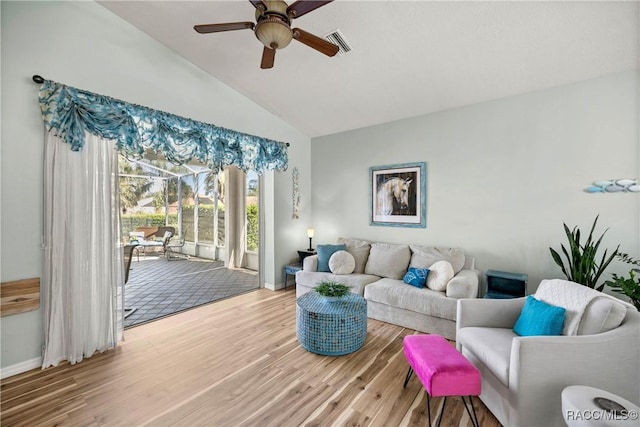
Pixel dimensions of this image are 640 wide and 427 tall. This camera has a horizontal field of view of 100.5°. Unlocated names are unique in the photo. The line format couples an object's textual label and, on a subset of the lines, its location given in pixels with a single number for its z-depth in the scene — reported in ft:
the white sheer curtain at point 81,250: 7.76
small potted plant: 9.39
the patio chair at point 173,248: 23.09
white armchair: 5.09
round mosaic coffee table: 8.36
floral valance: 7.76
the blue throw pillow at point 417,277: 10.85
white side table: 3.80
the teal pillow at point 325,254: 13.34
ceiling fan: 6.09
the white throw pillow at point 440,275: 10.15
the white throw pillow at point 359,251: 13.42
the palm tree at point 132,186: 24.33
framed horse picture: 12.91
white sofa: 9.53
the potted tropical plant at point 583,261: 8.27
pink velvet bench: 5.42
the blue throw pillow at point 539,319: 5.84
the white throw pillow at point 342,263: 12.78
